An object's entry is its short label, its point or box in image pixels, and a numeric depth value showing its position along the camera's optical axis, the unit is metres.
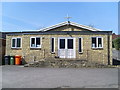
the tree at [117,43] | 37.70
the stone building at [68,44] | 19.56
